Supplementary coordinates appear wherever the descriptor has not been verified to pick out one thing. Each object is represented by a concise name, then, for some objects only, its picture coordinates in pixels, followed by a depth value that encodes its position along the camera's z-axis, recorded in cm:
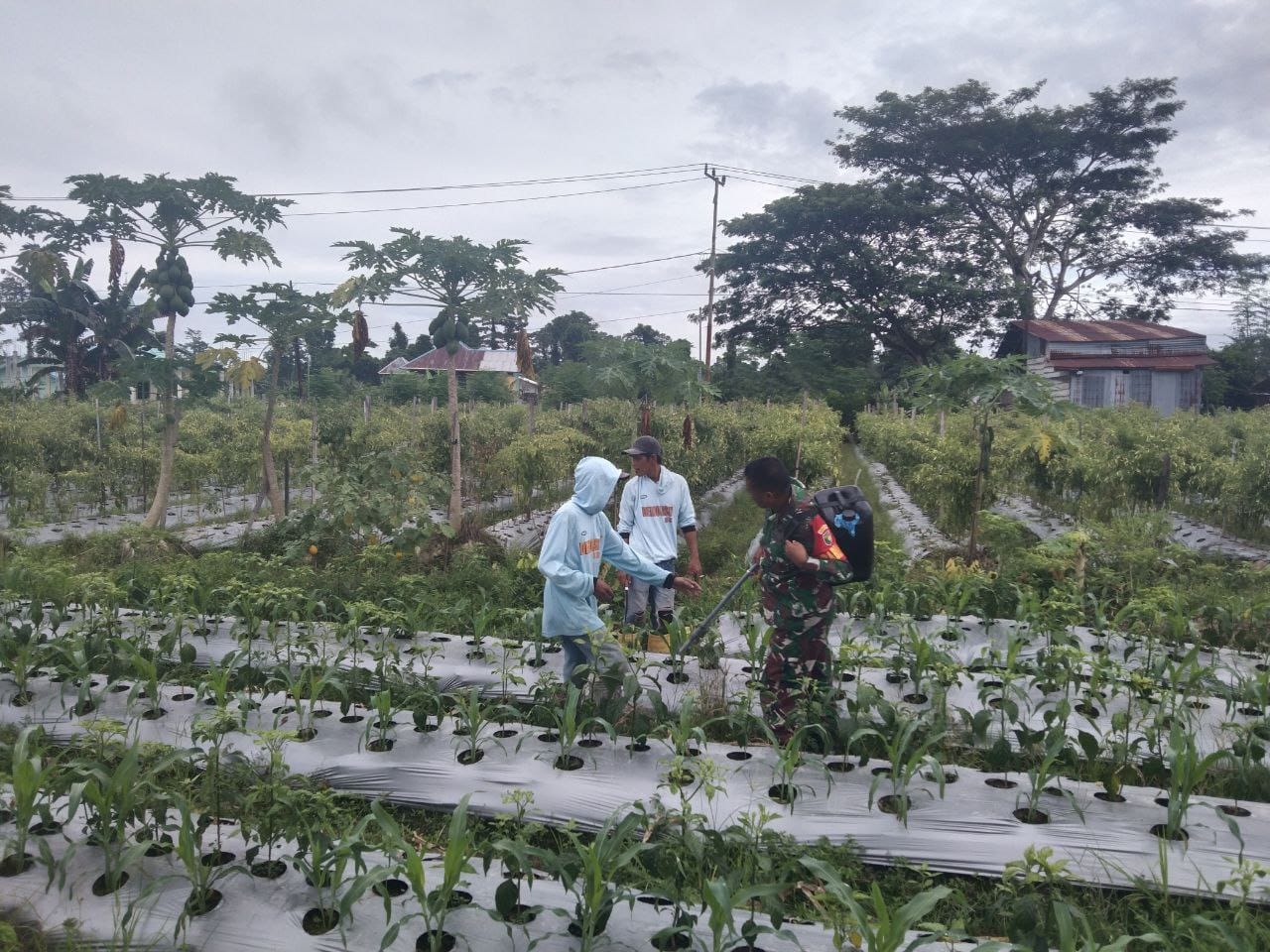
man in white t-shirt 525
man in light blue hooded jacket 383
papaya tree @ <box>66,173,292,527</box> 862
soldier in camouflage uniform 357
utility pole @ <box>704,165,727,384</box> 2372
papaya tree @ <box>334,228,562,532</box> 789
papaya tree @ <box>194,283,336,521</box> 877
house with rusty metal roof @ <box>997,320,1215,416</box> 2652
